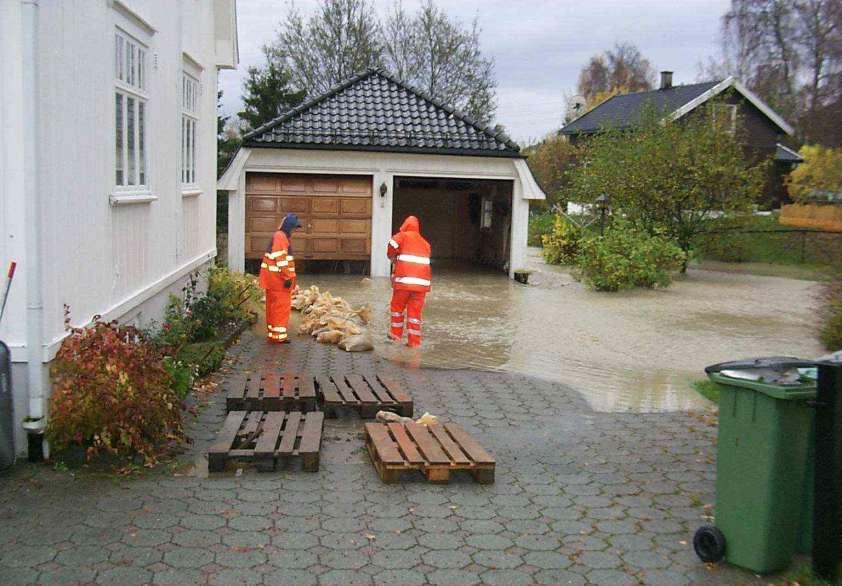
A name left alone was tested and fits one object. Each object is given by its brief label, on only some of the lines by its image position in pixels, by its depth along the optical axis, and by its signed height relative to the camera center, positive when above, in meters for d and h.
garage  20.25 +0.55
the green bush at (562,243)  26.39 -1.28
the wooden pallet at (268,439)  6.08 -1.78
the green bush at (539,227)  34.53 -1.08
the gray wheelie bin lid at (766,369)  4.59 -0.85
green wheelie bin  4.48 -1.29
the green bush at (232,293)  11.95 -1.48
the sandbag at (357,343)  11.07 -1.86
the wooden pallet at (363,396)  7.68 -1.79
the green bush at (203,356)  8.84 -1.72
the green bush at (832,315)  10.66 -1.29
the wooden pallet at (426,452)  5.95 -1.78
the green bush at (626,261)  18.88 -1.26
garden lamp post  23.53 -0.07
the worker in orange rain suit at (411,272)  11.58 -1.00
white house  5.76 +0.14
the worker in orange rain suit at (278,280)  10.95 -1.10
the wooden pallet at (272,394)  7.58 -1.76
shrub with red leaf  5.81 -1.41
